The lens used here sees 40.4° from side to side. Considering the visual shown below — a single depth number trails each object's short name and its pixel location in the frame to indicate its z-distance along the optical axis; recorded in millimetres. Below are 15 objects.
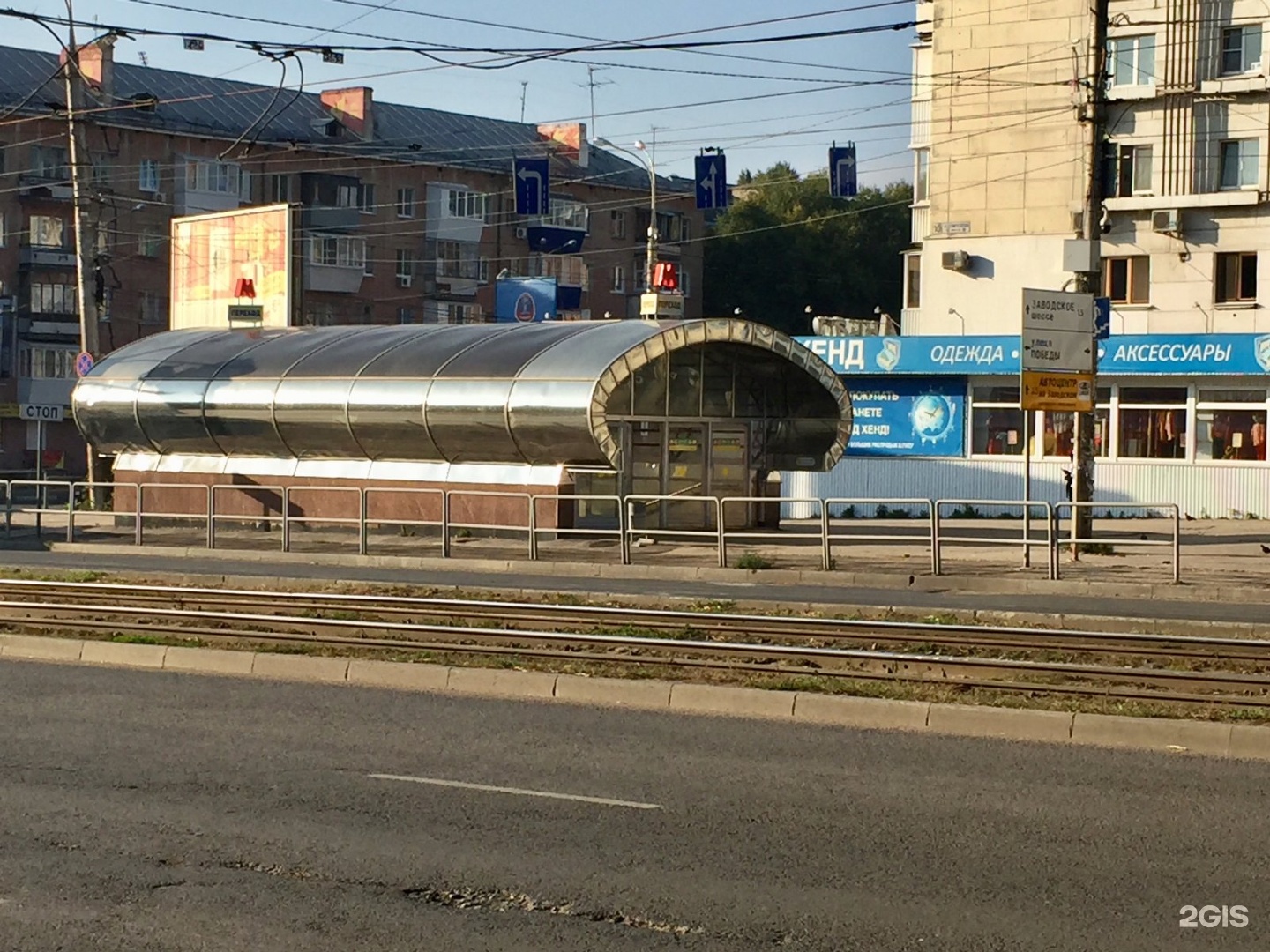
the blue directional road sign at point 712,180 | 50750
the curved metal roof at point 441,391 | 29375
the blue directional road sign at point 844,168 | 51906
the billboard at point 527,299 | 57000
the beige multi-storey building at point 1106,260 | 40031
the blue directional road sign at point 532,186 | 58656
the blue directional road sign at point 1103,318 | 27016
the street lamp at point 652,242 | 46475
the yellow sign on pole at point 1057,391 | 23047
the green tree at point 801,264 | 93875
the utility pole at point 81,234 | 34906
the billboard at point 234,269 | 40250
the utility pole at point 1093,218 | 24719
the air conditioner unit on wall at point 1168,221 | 43031
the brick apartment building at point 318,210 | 67375
